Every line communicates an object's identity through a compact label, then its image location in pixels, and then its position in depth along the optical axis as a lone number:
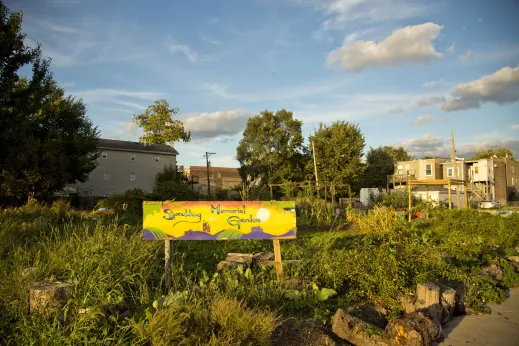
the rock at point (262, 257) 6.98
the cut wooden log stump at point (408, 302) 4.95
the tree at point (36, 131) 14.07
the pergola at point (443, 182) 18.61
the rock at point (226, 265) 6.30
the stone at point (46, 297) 3.71
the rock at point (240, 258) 6.74
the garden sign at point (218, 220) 5.79
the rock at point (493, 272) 6.92
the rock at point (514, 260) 7.87
